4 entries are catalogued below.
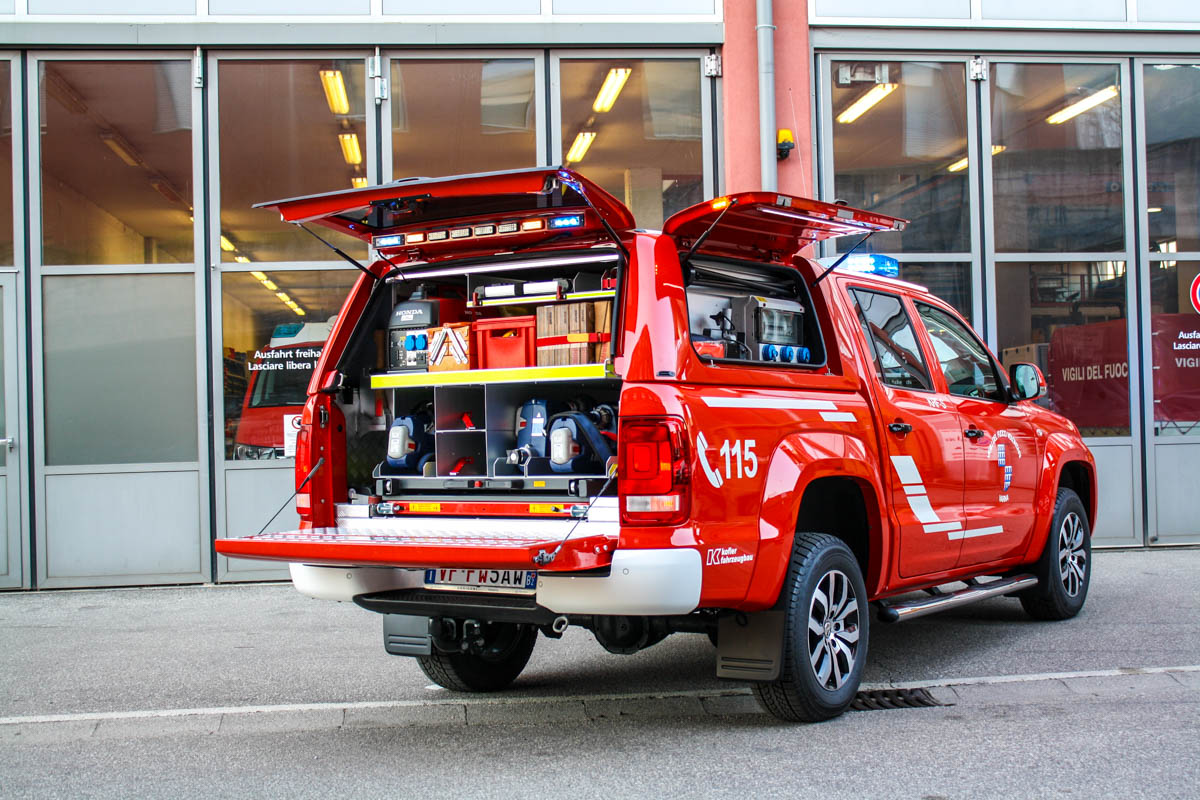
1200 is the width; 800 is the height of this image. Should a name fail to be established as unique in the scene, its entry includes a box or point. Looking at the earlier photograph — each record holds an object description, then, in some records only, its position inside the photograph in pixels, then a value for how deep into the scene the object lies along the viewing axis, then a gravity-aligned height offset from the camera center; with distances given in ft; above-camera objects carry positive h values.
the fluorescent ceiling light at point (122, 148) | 33.76 +7.44
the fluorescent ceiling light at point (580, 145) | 35.27 +7.64
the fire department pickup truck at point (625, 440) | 14.98 -0.55
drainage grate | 18.28 -4.70
